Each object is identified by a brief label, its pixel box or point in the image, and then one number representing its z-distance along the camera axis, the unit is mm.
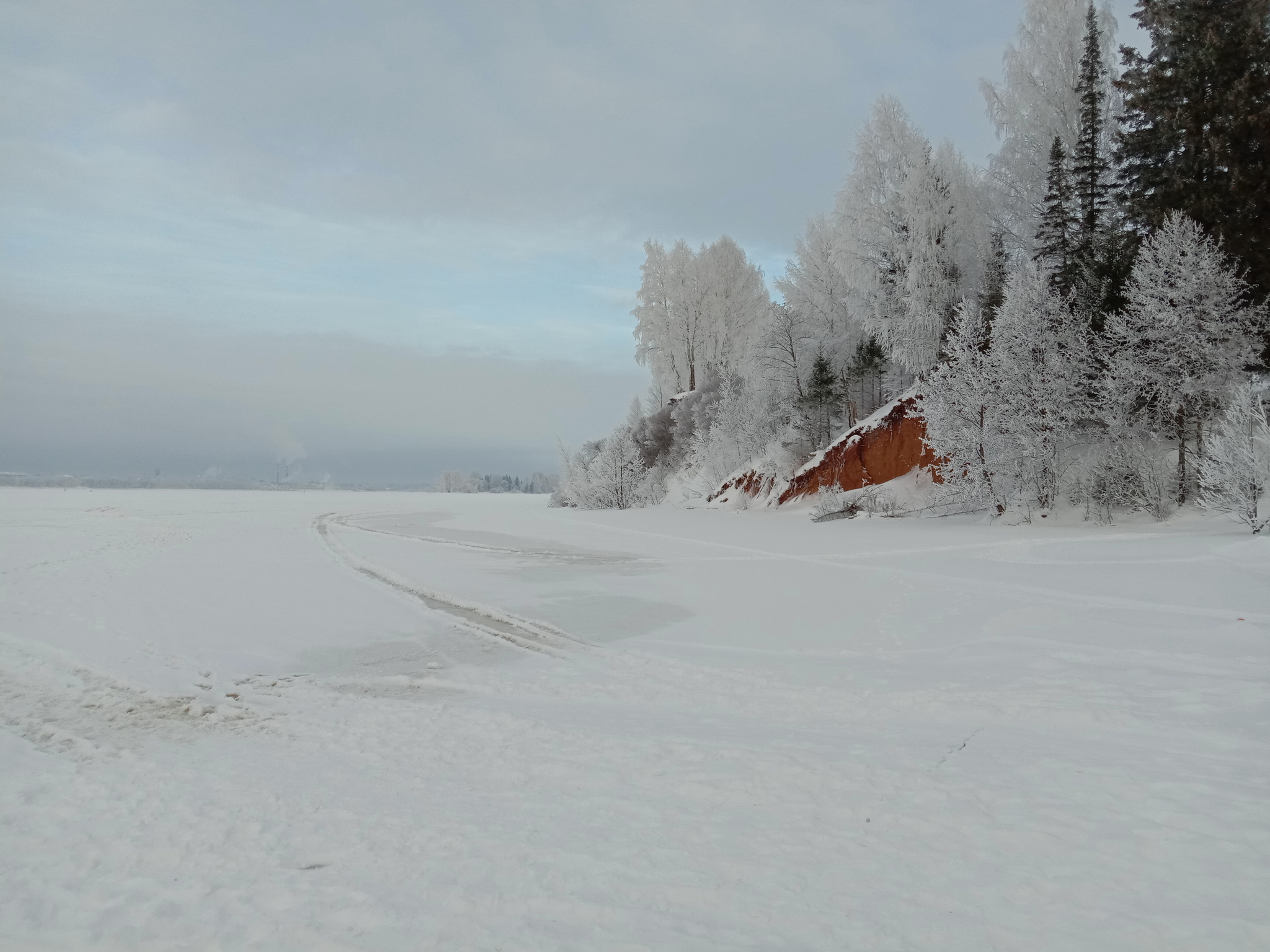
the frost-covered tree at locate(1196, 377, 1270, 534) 12320
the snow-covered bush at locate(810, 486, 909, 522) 22688
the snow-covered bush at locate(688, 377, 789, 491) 33656
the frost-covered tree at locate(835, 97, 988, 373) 24219
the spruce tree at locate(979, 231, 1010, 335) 23670
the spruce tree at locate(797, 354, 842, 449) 29859
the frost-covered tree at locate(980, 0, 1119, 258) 25469
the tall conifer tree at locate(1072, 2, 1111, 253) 21766
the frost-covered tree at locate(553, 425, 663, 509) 40906
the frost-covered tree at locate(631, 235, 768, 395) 45188
